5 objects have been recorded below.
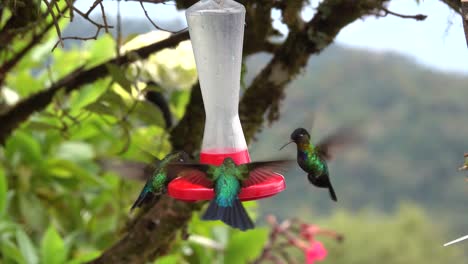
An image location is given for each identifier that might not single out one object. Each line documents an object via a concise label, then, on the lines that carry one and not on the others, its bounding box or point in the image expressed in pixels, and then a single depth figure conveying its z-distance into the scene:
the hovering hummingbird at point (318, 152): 3.54
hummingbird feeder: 3.55
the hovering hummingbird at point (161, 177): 3.47
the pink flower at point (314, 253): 4.77
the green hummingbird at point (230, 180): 3.39
